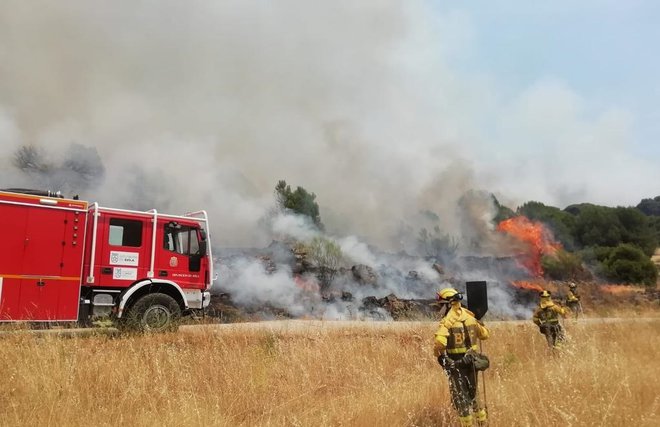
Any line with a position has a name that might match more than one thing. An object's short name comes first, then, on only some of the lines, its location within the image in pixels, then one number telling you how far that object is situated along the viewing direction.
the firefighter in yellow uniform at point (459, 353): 4.42
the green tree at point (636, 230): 42.59
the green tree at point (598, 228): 42.75
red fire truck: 8.60
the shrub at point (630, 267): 33.81
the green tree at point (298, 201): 28.47
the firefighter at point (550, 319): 8.38
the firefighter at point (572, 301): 12.55
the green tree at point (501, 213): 31.75
